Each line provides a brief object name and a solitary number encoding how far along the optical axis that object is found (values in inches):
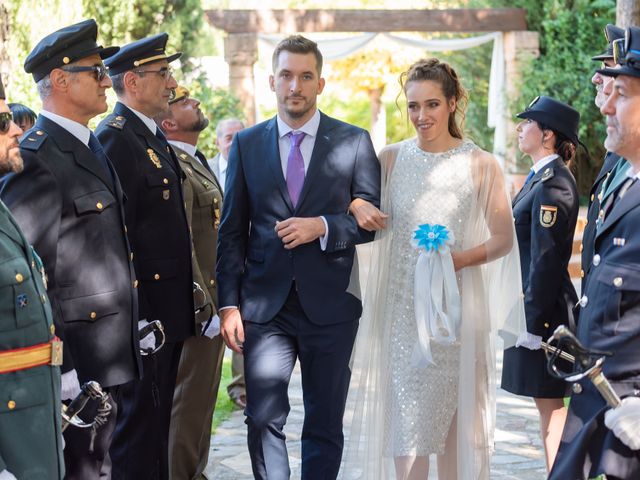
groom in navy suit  180.7
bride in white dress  184.1
